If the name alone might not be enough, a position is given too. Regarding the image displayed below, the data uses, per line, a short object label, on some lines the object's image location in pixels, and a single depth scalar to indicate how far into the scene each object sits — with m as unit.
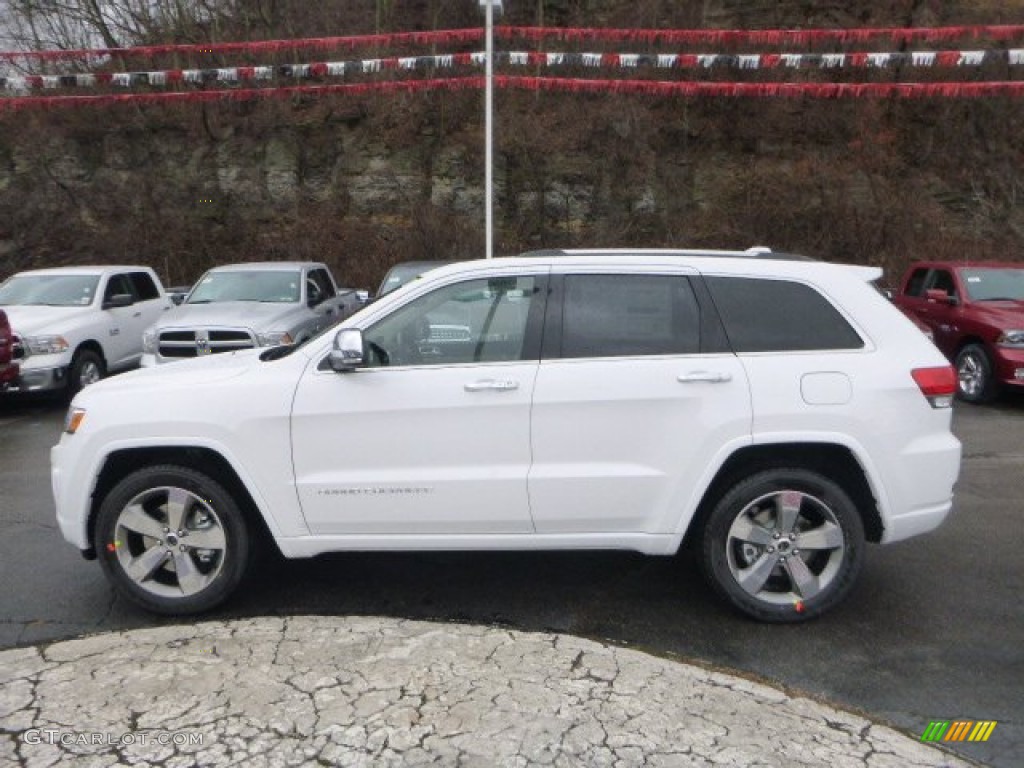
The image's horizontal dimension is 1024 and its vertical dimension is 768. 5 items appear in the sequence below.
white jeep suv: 4.06
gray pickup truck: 9.71
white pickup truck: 10.30
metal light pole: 14.32
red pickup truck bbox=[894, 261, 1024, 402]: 9.98
